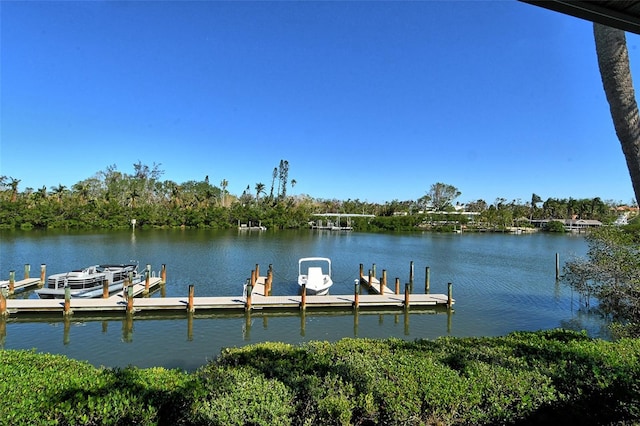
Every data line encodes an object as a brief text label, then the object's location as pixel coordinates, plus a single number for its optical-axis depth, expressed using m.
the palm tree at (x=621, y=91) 2.98
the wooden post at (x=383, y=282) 17.83
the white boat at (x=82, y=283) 14.59
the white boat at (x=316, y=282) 16.36
